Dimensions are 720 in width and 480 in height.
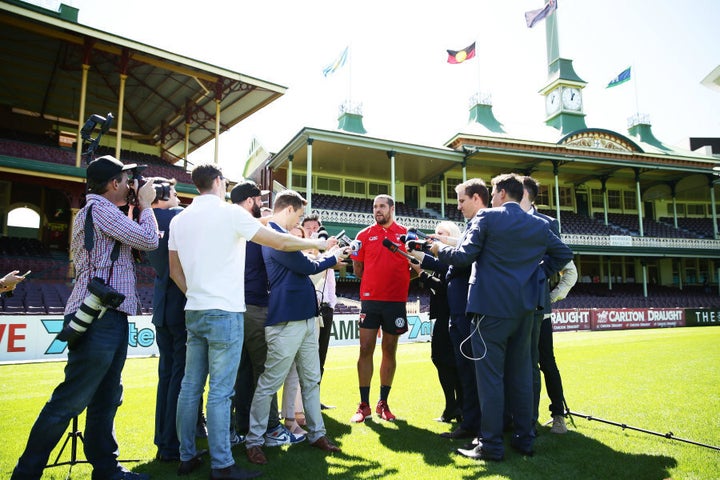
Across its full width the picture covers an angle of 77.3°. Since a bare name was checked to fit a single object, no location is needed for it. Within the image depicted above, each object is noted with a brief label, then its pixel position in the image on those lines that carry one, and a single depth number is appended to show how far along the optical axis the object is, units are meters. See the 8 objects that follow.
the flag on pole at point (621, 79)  32.81
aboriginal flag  27.31
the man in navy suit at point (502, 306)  3.53
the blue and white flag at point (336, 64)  25.02
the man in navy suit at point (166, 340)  3.55
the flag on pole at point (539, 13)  29.08
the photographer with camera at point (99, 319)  2.69
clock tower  32.84
